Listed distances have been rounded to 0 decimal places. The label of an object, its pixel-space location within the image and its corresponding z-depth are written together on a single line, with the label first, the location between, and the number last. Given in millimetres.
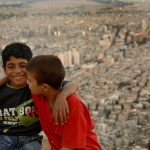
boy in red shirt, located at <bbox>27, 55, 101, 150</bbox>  1841
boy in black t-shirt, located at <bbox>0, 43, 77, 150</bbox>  2163
